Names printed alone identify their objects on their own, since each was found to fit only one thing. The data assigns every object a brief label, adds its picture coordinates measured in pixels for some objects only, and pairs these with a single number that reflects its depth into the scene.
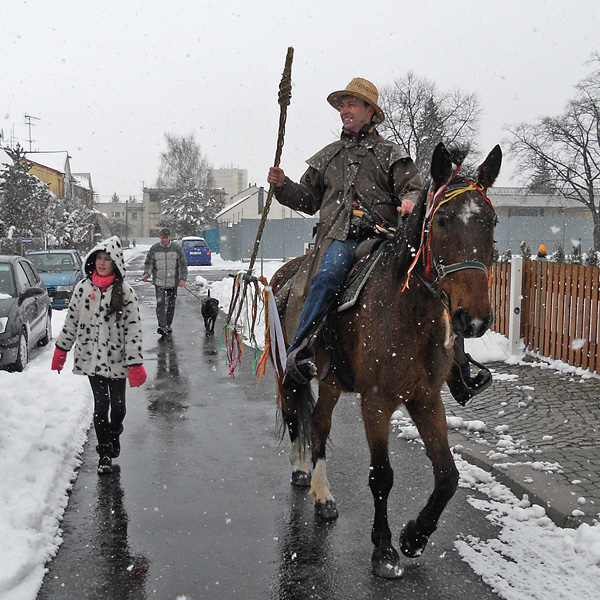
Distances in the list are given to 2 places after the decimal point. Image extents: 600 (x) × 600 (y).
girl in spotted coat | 5.49
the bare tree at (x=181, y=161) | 74.88
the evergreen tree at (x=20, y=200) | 30.36
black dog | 13.16
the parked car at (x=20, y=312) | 8.99
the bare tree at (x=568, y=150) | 44.41
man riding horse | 4.17
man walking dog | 12.78
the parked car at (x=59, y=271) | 17.45
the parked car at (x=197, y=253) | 40.53
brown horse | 3.19
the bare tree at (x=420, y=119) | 37.47
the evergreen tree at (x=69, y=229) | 37.06
